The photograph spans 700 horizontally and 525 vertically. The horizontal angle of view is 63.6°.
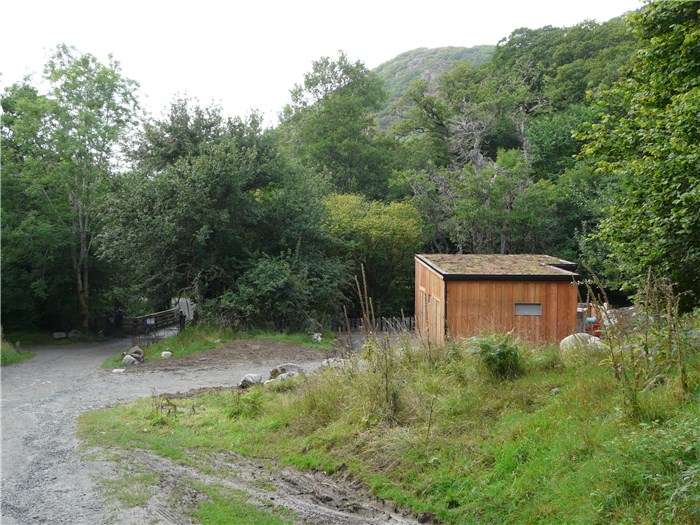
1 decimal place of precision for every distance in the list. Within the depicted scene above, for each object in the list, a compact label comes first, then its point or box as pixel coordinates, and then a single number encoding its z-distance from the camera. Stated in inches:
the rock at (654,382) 224.4
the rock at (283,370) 475.9
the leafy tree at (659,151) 265.1
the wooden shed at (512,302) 548.1
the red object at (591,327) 574.2
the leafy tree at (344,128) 1460.4
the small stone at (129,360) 639.1
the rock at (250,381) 457.1
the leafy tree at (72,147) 832.3
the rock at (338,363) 350.6
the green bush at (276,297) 740.0
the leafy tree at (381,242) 993.5
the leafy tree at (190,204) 727.7
